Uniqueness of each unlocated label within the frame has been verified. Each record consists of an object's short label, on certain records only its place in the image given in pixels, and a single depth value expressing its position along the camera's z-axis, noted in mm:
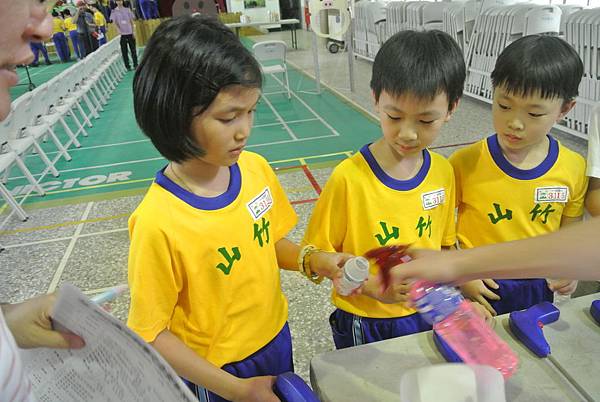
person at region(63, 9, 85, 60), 12125
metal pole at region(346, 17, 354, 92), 5920
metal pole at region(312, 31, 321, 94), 6071
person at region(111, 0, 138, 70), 9992
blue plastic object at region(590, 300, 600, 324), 944
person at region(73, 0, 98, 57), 11159
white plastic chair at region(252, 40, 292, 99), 5920
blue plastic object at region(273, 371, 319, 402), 752
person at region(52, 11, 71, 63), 12172
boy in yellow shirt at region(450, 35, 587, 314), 1209
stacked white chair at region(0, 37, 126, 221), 3449
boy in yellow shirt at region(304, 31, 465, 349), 1110
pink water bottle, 831
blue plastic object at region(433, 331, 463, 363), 868
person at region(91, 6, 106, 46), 11853
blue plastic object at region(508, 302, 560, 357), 869
